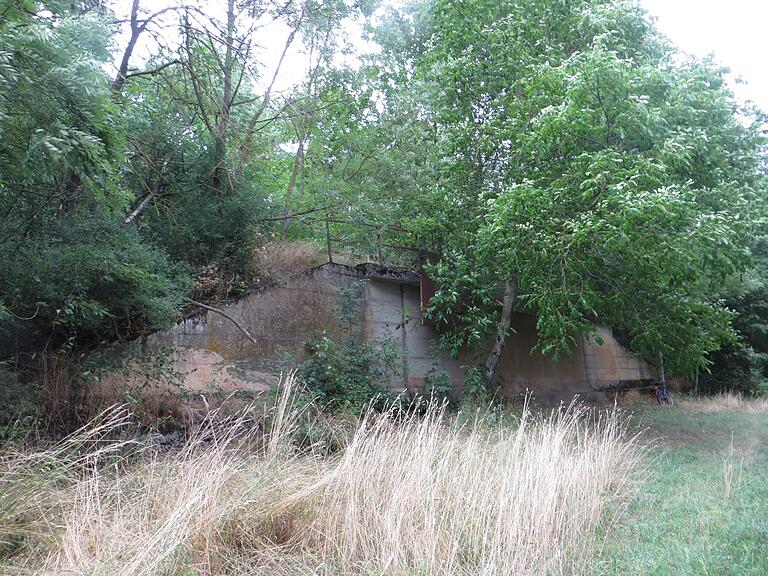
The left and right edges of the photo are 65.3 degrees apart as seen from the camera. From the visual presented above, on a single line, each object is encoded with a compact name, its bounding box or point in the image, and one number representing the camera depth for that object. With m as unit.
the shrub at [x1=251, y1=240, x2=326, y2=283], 10.09
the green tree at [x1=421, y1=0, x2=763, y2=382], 7.72
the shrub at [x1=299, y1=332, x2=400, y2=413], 8.71
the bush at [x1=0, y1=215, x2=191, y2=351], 6.69
